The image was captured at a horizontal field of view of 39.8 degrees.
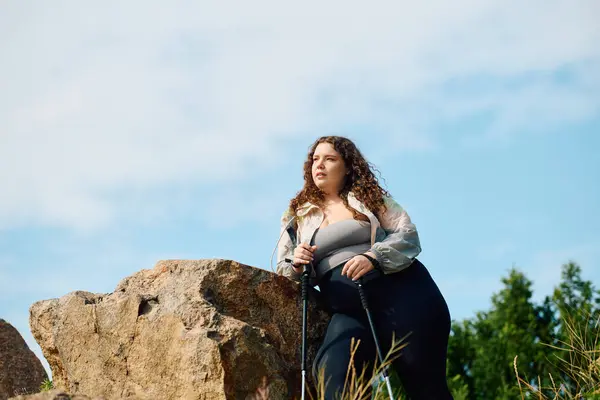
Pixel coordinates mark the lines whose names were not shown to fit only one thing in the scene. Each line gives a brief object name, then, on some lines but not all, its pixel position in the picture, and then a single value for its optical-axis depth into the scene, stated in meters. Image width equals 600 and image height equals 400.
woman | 6.38
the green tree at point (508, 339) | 13.54
